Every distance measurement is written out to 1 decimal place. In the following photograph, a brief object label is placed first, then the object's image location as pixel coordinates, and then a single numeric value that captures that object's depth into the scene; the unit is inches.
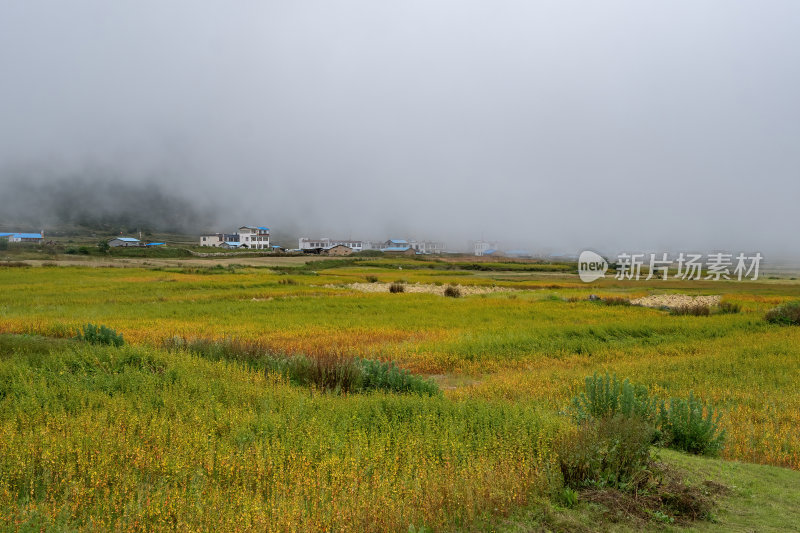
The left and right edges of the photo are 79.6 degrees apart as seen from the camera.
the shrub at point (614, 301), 1251.2
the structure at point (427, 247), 6200.8
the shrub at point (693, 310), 1036.5
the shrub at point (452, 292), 1502.0
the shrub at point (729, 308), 1092.0
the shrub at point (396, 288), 1540.7
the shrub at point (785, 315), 884.6
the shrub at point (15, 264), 2083.8
